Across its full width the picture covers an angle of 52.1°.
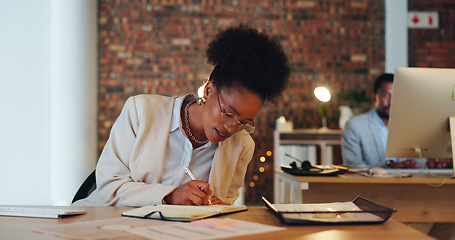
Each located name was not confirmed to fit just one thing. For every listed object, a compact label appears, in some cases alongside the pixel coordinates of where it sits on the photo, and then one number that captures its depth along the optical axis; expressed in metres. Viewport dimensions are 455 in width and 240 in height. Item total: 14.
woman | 1.48
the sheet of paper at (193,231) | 0.96
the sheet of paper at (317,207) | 1.28
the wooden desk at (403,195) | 2.32
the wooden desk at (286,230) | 1.00
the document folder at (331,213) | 1.14
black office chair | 1.78
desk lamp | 4.44
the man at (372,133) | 3.39
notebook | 1.17
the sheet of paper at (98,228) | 0.97
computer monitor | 2.10
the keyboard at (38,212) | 1.20
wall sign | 5.18
